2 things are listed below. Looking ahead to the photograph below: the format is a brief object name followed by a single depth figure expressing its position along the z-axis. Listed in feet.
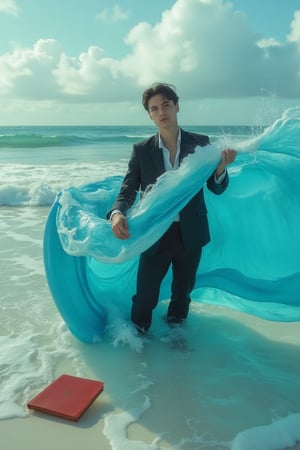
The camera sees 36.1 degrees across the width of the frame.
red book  8.04
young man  9.23
